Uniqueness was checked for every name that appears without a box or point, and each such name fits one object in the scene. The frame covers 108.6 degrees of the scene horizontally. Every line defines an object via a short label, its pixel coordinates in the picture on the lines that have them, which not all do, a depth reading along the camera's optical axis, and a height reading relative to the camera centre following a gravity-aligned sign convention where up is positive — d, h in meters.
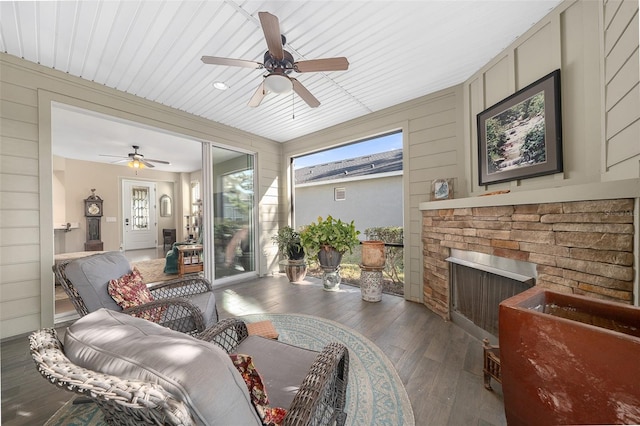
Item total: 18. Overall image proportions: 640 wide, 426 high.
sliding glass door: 4.01 +0.04
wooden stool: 1.76 -0.93
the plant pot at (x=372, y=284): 3.15 -1.00
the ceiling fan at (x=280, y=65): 1.88 +1.25
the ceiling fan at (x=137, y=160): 5.01 +1.23
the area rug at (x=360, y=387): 1.37 -1.23
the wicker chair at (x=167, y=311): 1.64 -0.72
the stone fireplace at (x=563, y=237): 1.24 -0.20
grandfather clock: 6.29 +0.00
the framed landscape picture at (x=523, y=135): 1.87 +0.69
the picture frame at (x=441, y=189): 2.86 +0.26
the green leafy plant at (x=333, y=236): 3.47 -0.36
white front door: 7.12 +0.01
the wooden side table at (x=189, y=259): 4.55 -0.91
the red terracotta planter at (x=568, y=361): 0.68 -0.51
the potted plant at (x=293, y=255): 4.14 -0.77
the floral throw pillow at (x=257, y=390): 0.76 -0.60
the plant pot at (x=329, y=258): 3.53 -0.71
